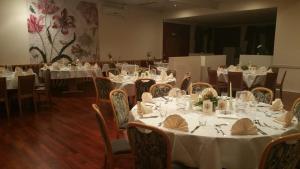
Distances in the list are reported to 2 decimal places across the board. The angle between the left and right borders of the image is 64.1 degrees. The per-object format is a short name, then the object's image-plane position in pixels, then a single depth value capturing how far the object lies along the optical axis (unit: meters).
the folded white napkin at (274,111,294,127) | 2.17
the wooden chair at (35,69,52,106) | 5.93
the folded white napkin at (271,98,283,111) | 2.68
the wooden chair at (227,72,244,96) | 5.91
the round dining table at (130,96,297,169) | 1.89
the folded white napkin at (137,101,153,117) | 2.51
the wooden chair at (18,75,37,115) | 5.18
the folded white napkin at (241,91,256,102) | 2.91
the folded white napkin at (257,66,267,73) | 6.75
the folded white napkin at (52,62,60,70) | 7.32
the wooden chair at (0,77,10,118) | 4.88
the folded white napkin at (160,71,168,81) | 5.21
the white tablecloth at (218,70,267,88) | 6.23
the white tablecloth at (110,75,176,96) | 5.00
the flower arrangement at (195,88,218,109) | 2.64
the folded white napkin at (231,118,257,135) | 1.96
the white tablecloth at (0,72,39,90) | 5.25
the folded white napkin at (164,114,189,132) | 2.05
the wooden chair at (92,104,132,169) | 2.16
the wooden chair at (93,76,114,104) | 4.81
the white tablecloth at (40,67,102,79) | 7.17
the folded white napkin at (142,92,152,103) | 3.02
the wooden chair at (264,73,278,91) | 5.86
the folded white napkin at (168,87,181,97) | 3.10
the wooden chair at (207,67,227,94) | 6.61
